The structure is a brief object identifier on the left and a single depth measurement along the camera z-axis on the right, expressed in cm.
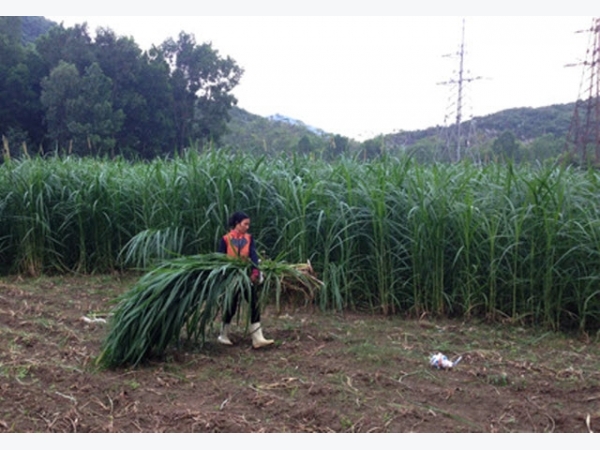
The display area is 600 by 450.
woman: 440
